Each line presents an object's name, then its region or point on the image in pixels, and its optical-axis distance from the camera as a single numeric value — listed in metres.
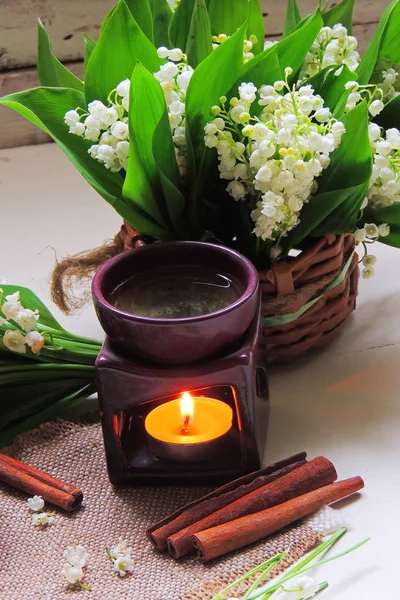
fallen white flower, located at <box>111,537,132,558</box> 0.61
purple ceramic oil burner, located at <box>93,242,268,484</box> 0.61
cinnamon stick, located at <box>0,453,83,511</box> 0.63
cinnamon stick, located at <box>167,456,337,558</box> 0.60
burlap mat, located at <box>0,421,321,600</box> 0.59
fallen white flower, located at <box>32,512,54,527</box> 0.63
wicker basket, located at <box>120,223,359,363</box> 0.67
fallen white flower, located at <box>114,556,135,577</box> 0.60
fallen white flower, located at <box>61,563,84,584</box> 0.59
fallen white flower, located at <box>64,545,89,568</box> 0.60
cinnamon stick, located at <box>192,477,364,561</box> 0.60
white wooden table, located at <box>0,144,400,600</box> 0.60
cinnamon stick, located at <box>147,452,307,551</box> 0.61
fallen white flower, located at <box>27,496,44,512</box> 0.63
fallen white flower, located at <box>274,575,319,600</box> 0.58
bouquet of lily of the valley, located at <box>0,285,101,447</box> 0.67
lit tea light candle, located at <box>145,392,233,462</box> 0.64
